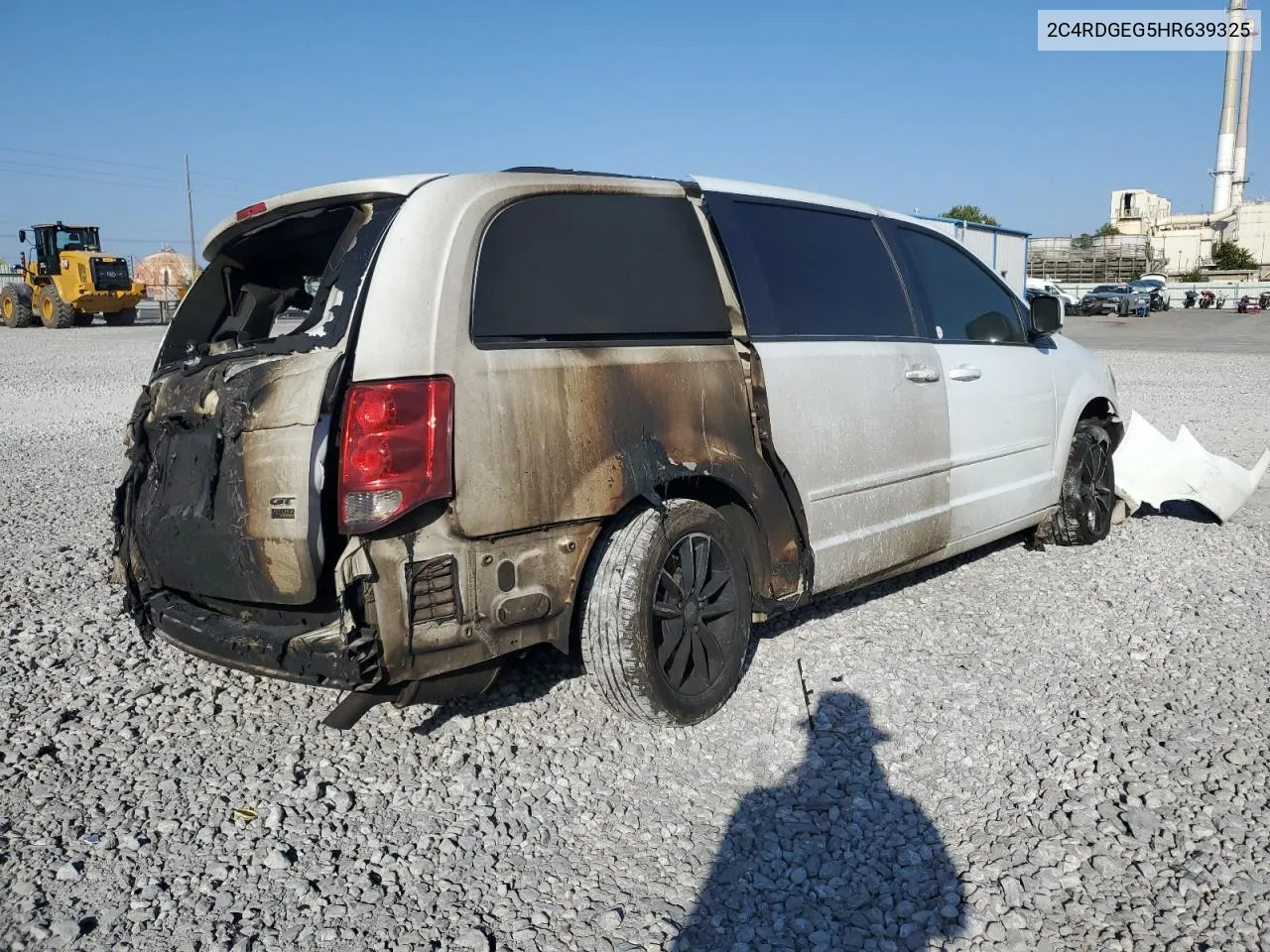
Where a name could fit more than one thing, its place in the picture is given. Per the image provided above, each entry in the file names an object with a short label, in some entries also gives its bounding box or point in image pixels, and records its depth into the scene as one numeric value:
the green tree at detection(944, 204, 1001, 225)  100.88
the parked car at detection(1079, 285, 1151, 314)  44.62
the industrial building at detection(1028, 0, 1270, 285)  69.65
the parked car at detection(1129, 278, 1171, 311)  46.84
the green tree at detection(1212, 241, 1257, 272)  75.28
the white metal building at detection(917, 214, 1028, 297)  25.66
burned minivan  2.91
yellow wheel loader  30.86
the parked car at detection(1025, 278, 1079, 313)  41.49
